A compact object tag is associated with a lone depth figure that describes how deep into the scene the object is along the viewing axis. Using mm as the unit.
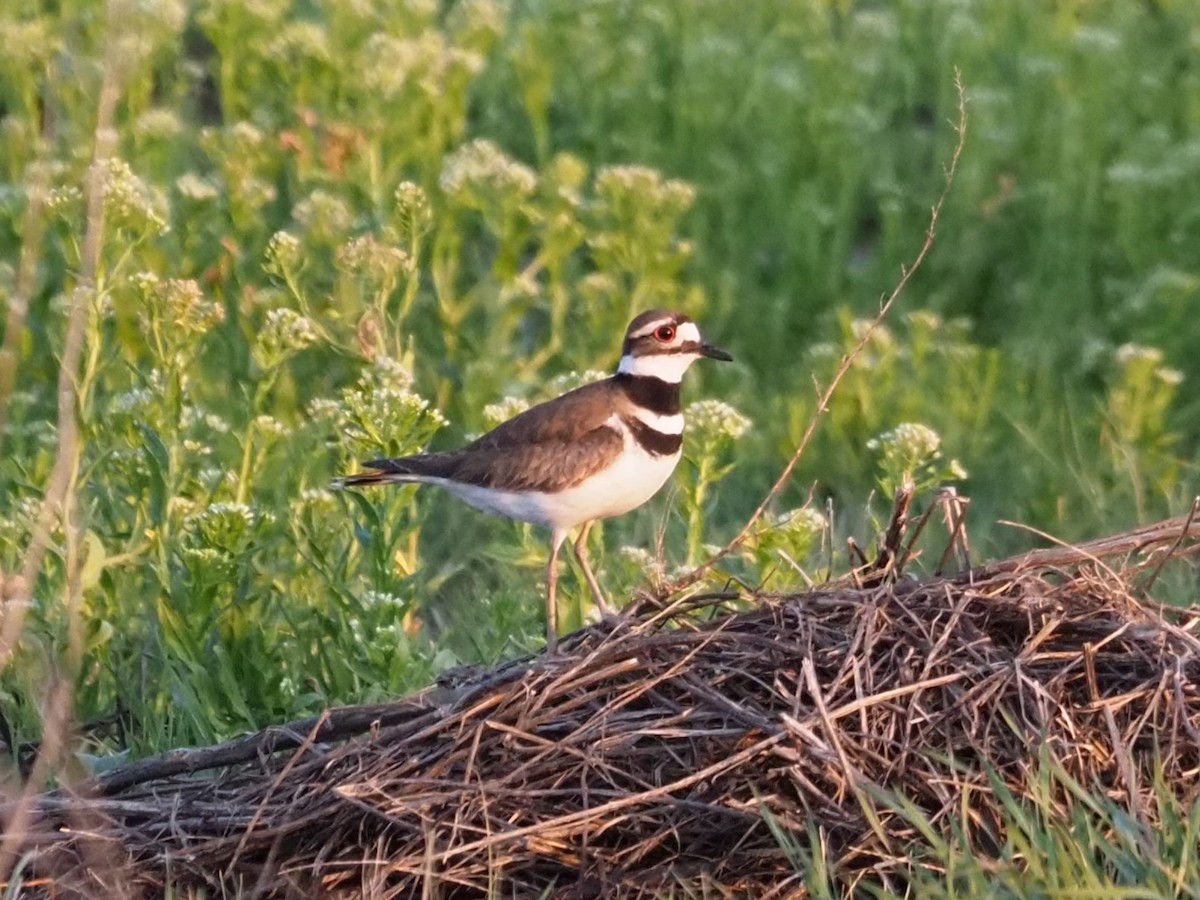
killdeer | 10312
